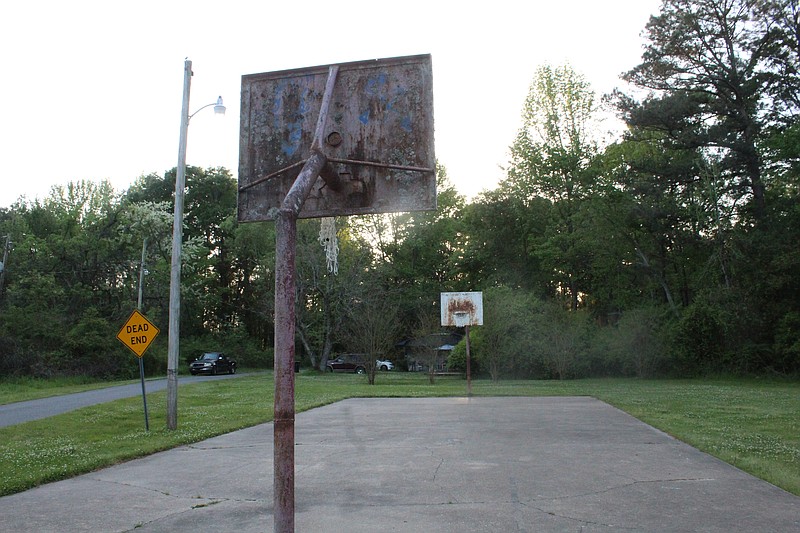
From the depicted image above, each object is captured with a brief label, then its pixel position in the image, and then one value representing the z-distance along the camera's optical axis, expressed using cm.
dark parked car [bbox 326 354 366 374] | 5420
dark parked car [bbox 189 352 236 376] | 3956
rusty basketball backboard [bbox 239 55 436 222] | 436
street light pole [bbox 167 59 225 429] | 1273
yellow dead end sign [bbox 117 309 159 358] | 1230
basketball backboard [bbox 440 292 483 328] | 2347
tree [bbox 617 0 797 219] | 3344
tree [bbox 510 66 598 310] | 4612
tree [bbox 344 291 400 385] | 2977
